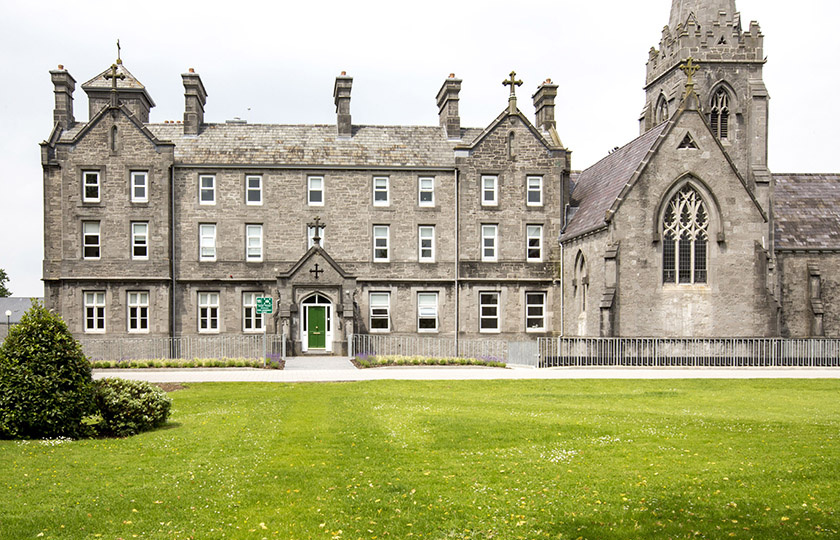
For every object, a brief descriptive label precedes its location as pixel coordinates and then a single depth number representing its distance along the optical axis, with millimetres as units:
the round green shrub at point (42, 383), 13711
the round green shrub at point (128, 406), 14523
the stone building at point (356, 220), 36625
